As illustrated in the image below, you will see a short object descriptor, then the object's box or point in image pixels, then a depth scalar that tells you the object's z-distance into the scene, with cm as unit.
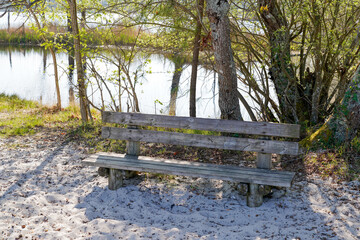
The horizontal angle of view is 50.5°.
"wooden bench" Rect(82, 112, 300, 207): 404
